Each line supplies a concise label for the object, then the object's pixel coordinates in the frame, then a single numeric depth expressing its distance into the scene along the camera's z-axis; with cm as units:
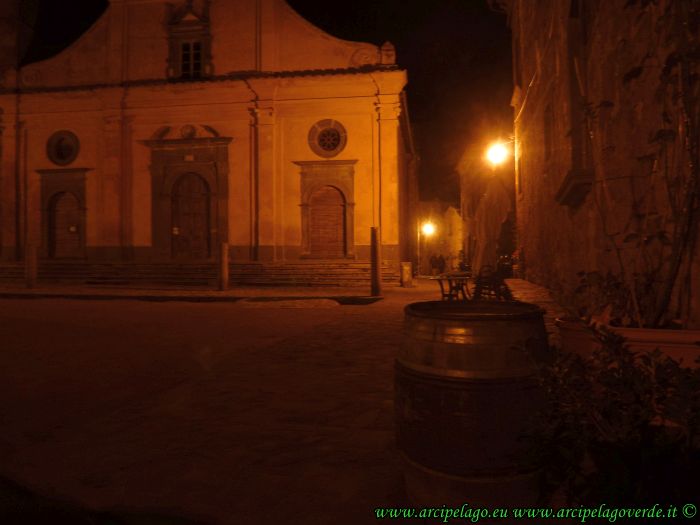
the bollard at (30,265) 1531
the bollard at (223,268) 1463
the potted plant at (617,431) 150
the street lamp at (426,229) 3401
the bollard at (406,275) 1650
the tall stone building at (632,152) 268
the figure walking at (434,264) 2821
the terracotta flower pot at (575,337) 270
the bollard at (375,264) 1307
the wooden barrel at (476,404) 204
